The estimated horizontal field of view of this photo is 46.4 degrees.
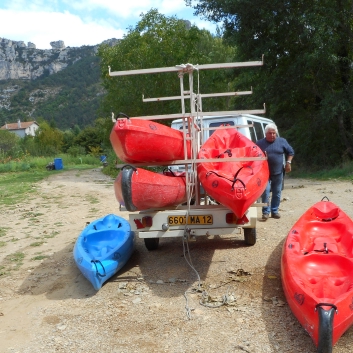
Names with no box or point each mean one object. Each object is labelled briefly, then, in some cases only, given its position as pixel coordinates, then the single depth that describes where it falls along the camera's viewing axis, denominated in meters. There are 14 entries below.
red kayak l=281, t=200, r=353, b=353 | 3.26
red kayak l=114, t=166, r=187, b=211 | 4.70
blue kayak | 4.98
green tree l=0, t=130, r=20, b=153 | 41.62
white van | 8.03
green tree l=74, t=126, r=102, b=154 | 54.31
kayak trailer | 5.05
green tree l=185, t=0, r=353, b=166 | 14.52
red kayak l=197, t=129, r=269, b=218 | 4.70
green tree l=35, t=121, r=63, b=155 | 43.80
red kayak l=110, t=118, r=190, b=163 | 4.73
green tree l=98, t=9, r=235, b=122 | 19.83
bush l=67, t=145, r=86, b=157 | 46.05
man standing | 6.72
